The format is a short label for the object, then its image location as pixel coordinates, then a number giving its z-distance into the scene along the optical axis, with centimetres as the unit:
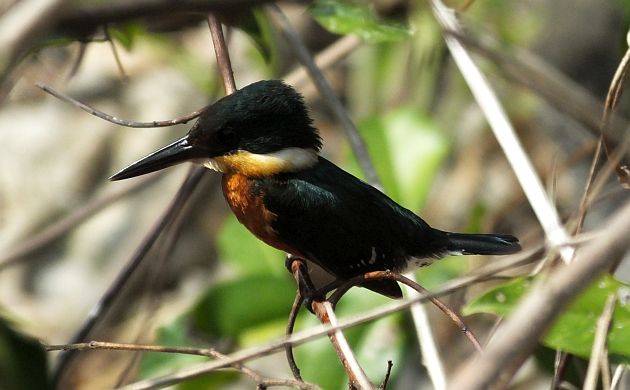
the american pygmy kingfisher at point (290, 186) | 444
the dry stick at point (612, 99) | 383
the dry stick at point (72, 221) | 551
